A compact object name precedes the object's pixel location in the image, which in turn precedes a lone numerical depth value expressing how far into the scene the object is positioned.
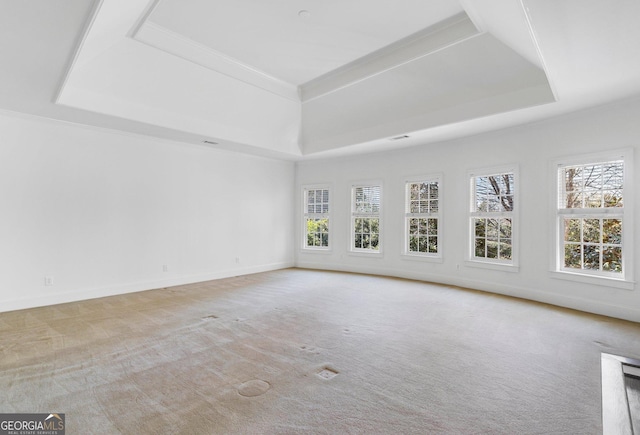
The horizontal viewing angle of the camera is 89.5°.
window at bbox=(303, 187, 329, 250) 7.96
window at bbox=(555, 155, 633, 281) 4.21
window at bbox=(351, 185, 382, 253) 7.23
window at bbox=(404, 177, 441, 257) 6.39
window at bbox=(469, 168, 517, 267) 5.40
